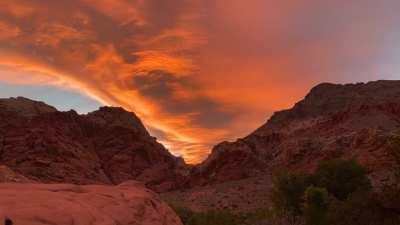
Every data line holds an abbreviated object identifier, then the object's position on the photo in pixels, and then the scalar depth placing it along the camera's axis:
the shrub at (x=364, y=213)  23.82
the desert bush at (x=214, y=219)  32.94
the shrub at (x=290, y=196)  44.59
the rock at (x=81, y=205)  7.60
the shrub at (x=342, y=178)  46.19
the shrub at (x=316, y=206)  29.75
